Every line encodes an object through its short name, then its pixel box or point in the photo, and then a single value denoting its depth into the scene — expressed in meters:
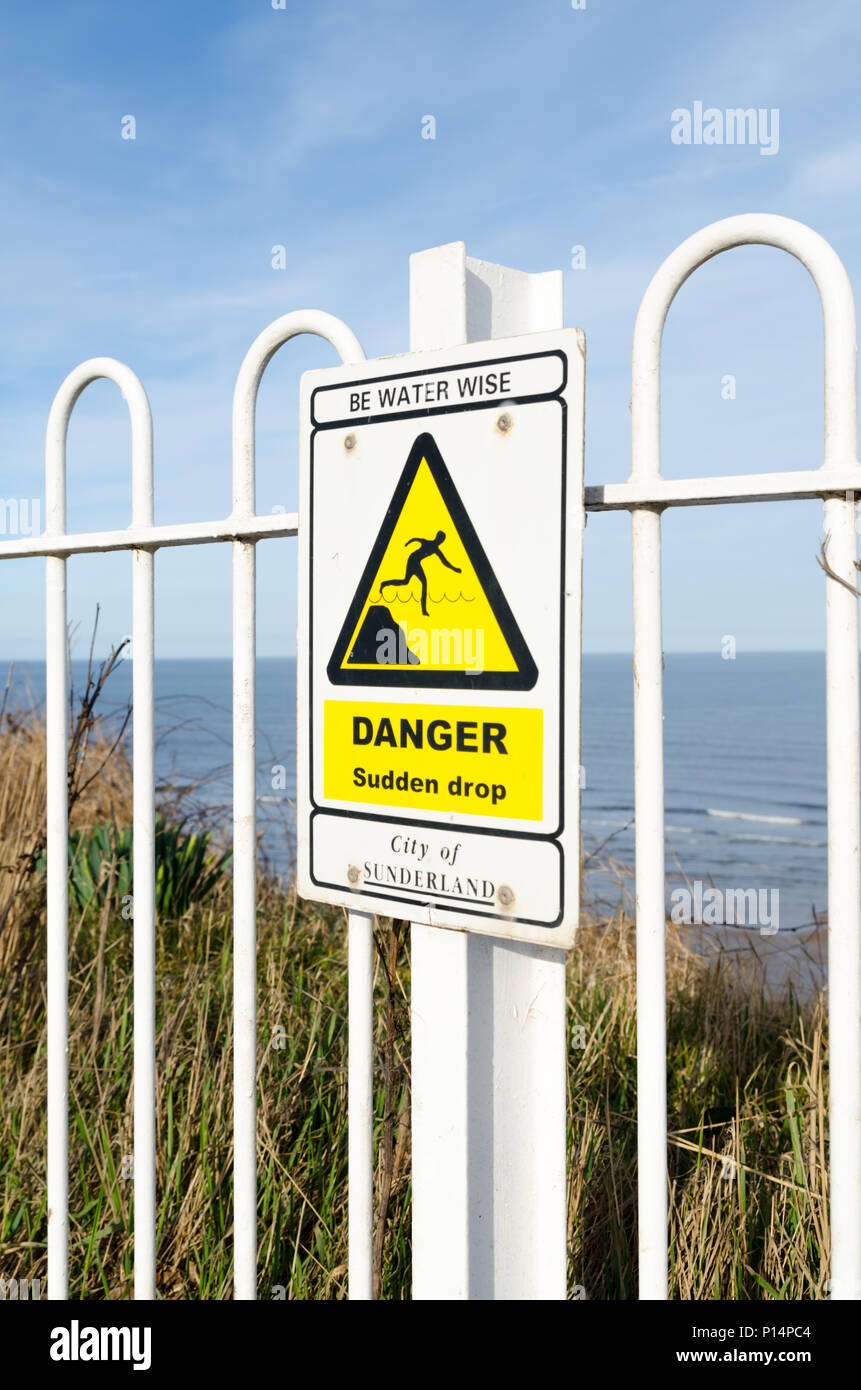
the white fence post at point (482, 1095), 1.37
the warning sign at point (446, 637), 1.26
